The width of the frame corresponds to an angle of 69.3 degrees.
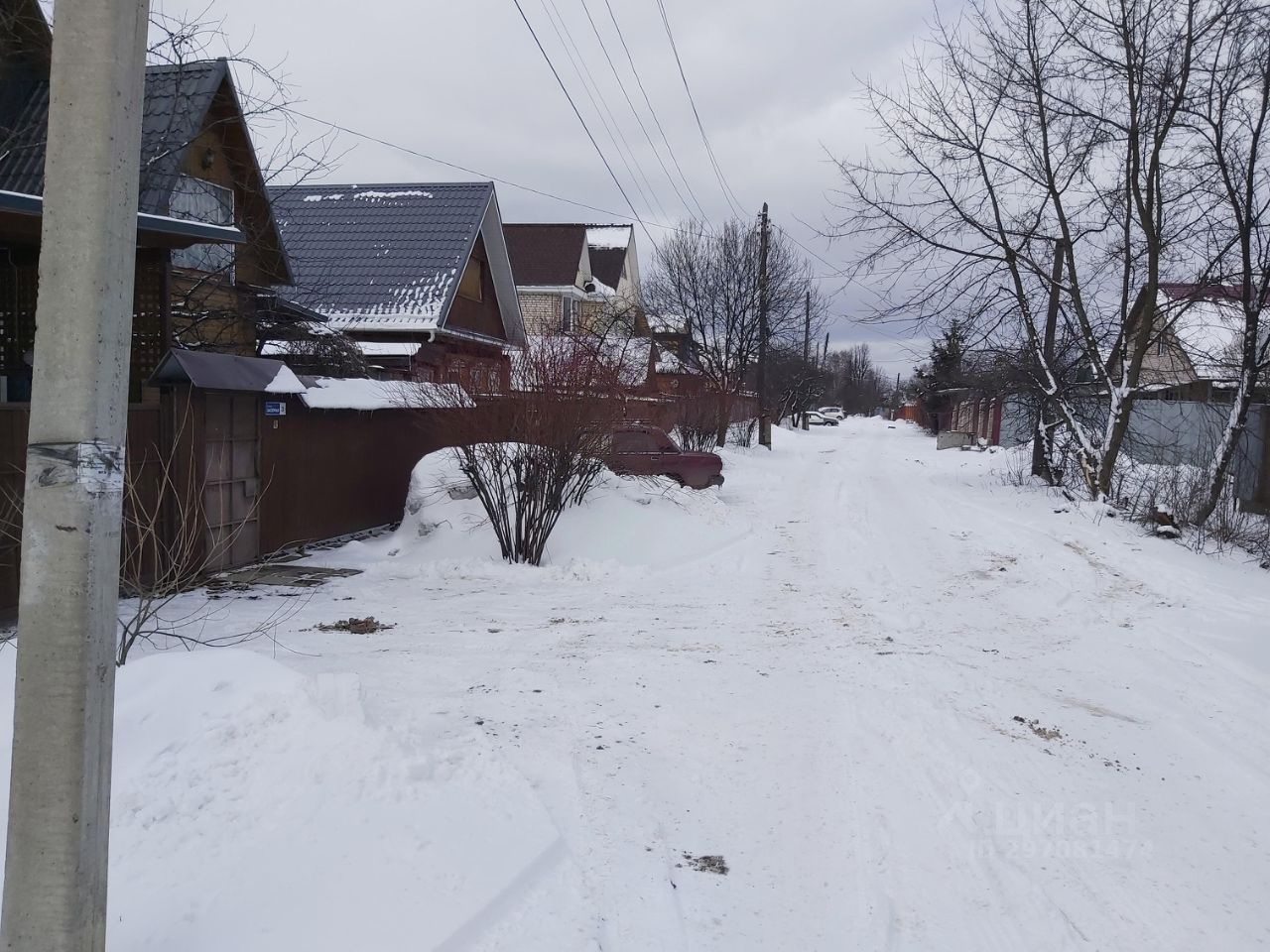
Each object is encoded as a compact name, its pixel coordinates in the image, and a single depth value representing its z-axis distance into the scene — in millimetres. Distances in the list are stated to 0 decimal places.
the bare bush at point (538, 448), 10523
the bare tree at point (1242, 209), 12055
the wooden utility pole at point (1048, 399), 17828
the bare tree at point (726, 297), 33781
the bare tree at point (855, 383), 116688
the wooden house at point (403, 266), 20156
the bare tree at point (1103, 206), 13516
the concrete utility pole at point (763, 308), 31609
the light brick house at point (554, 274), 37500
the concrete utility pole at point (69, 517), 2152
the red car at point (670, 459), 16953
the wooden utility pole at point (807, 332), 42375
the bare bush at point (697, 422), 24328
